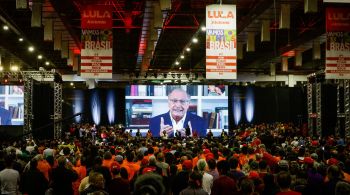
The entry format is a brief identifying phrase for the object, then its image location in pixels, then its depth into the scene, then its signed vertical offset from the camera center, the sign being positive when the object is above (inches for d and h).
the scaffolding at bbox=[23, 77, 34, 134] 906.7 -6.8
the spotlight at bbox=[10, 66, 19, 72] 1533.8 +99.9
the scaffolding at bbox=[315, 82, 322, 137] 967.0 -25.6
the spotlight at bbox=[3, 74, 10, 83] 999.6 +46.1
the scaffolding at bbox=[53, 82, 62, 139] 1003.9 -11.7
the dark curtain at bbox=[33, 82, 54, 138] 1056.8 -14.8
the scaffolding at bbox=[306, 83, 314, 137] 1052.5 -20.5
